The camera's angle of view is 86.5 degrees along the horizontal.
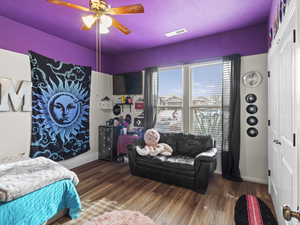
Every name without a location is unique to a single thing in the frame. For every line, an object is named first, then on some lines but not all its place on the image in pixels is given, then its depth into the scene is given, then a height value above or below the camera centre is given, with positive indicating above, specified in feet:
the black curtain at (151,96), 12.78 +1.37
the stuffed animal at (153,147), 9.99 -2.21
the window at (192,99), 10.98 +1.06
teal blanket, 4.74 -3.13
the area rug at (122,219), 5.84 -4.03
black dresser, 13.29 -2.52
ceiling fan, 5.97 +3.96
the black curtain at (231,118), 9.84 -0.29
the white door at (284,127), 4.11 -0.43
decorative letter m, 8.37 +0.96
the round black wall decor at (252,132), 9.55 -1.10
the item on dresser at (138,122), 13.53 -0.79
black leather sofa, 8.24 -2.82
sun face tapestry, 9.87 +0.29
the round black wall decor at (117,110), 14.81 +0.25
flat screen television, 13.69 +2.61
